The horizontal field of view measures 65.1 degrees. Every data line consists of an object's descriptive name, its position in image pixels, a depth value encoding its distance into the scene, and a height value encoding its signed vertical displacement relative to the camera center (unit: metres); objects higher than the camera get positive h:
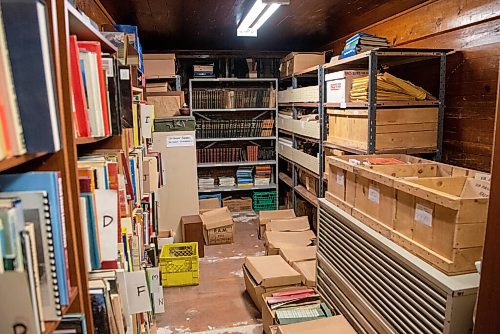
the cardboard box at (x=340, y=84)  3.13 +0.16
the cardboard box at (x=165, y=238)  3.75 -1.26
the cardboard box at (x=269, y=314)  2.28 -1.25
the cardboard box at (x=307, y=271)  2.75 -1.21
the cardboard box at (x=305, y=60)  4.59 +0.51
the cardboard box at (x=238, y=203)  5.51 -1.37
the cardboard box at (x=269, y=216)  4.33 -1.24
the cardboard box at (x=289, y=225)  3.96 -1.22
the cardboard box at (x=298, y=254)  3.10 -1.21
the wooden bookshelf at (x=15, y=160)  0.65 -0.09
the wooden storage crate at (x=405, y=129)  2.72 -0.19
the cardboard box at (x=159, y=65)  4.63 +0.50
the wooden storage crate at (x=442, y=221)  1.42 -0.47
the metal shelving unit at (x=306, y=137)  3.86 -0.37
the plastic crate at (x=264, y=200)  5.56 -1.34
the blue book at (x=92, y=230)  0.97 -0.30
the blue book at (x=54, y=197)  0.76 -0.17
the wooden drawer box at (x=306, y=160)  4.04 -0.62
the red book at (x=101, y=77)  1.11 +0.09
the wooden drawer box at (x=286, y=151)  4.91 -0.60
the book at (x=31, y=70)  0.70 +0.08
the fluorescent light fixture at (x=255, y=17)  2.83 +0.73
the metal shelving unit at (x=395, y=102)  2.64 +0.12
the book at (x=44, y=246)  0.74 -0.26
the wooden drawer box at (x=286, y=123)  4.79 -0.25
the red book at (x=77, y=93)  0.98 +0.04
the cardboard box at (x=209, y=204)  4.98 -1.24
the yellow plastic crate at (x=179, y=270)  3.33 -1.37
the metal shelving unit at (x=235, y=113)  5.30 -0.11
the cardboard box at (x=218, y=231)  4.29 -1.36
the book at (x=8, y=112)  0.66 +0.00
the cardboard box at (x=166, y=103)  4.30 +0.05
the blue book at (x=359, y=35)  3.03 +0.51
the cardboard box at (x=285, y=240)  3.48 -1.24
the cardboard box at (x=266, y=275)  2.77 -1.22
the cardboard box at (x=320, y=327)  1.96 -1.13
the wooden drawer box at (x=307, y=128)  3.98 -0.27
